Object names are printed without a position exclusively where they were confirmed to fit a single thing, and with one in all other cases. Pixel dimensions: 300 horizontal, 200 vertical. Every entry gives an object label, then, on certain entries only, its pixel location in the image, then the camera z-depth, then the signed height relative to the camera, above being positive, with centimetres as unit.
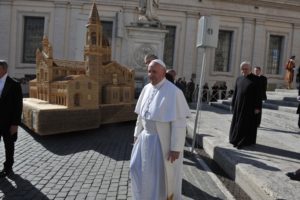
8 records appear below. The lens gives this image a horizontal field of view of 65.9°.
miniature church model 570 -37
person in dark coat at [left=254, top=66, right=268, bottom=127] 670 +44
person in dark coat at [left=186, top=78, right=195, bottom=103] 1459 -32
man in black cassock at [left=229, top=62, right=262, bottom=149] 485 -44
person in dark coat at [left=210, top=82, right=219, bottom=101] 1620 -43
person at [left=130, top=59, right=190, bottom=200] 273 -73
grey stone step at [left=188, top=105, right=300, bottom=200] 319 -122
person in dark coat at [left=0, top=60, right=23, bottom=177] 385 -65
